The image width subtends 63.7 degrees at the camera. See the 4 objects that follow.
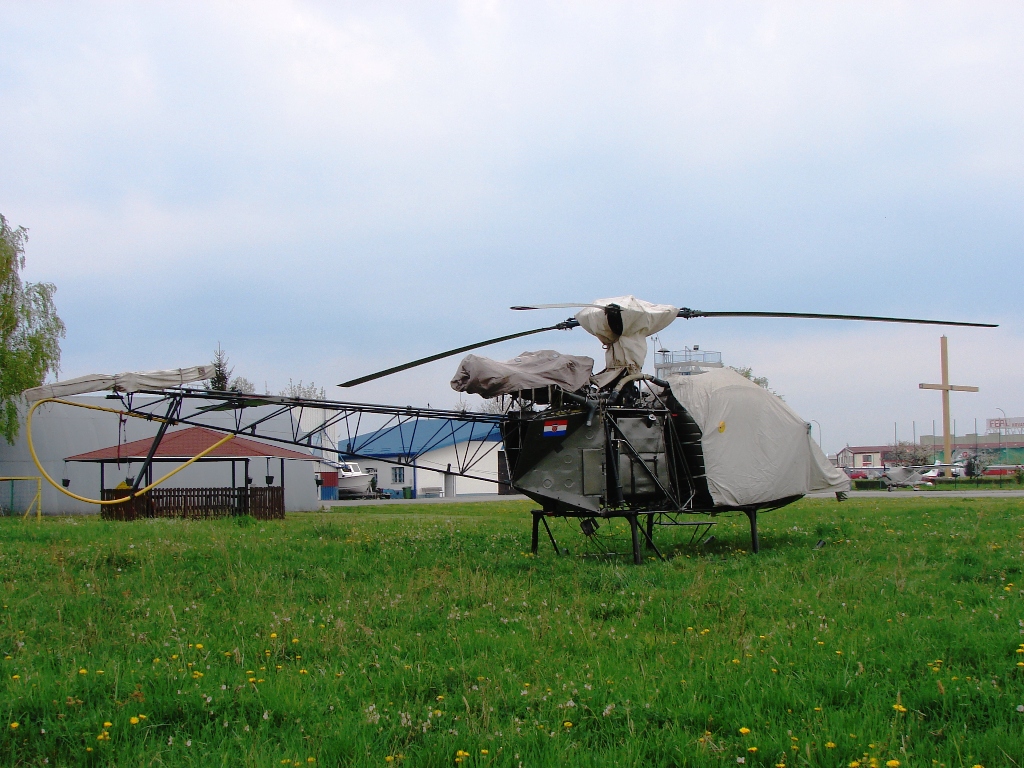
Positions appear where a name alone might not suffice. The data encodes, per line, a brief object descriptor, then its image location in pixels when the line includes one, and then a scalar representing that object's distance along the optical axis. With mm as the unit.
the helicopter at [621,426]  12727
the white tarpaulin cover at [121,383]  11398
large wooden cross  74875
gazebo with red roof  28641
